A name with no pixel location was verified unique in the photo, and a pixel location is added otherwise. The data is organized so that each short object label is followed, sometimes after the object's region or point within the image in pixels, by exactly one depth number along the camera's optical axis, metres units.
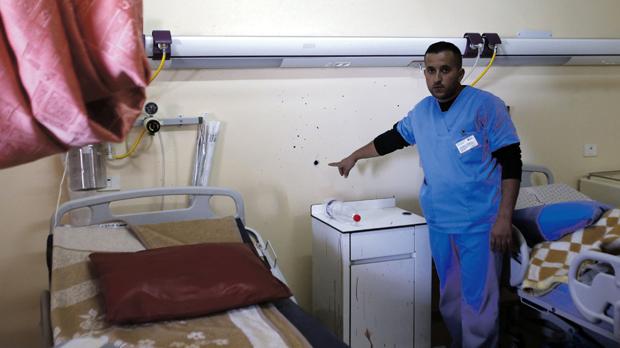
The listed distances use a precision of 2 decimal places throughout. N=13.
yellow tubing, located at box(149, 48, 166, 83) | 2.15
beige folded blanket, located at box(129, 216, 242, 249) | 1.97
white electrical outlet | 3.18
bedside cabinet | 2.26
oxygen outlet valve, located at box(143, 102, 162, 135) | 2.29
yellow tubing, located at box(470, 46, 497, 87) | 2.68
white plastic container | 2.47
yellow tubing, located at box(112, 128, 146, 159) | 2.34
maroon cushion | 1.59
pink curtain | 0.49
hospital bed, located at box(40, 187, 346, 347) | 1.51
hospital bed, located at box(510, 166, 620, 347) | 1.67
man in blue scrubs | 2.05
